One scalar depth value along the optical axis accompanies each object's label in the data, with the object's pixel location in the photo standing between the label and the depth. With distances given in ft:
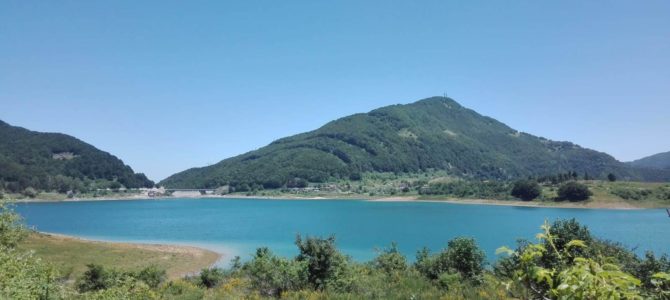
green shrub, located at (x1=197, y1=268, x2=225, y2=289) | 81.66
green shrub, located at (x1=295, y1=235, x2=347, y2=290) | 66.74
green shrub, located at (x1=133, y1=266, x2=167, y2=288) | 77.43
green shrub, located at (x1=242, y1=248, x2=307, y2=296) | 67.10
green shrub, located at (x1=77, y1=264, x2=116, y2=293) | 75.99
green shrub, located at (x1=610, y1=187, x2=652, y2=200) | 389.01
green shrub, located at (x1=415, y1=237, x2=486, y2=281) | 70.90
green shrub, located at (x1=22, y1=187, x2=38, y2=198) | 587.68
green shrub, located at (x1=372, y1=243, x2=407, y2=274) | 84.25
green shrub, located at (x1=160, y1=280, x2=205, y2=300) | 60.72
